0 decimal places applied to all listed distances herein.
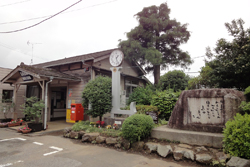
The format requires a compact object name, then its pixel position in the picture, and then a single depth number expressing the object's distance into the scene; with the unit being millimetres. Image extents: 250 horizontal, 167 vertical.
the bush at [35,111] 8484
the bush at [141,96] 10555
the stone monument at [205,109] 5199
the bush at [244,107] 4654
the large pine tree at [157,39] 13281
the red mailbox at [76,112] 10164
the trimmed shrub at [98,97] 7734
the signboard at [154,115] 7281
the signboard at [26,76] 9805
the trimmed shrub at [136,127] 5512
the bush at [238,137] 3876
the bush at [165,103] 8094
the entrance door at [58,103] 13427
